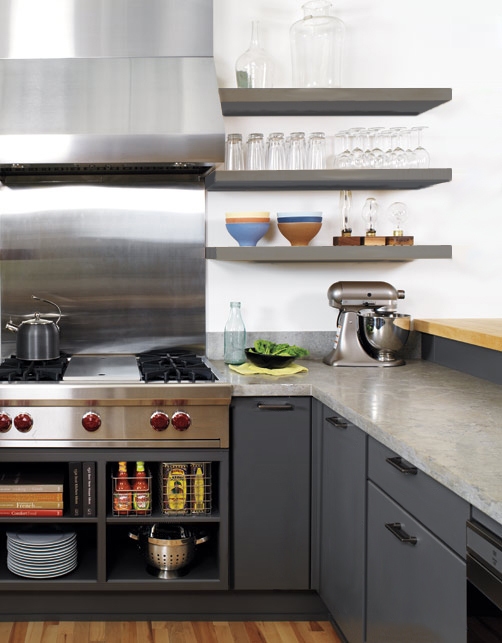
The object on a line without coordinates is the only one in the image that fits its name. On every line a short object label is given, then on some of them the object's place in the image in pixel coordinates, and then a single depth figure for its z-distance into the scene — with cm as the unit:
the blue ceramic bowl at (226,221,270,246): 326
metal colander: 286
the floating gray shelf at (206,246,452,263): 319
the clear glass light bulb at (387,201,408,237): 337
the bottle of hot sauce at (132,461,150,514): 280
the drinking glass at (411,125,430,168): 326
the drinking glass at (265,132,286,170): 325
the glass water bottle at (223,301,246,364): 325
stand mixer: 315
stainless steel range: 271
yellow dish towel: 296
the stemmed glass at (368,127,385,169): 324
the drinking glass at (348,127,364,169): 324
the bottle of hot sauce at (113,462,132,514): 279
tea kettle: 303
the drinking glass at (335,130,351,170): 326
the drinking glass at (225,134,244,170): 326
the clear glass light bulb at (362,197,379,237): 335
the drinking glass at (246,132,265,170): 326
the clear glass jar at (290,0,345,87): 327
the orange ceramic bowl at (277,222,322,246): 327
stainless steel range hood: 287
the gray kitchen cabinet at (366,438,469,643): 158
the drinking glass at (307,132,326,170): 327
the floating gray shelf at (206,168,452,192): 316
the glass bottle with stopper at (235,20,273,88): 326
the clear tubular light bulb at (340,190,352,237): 339
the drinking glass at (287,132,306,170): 326
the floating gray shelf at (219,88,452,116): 317
